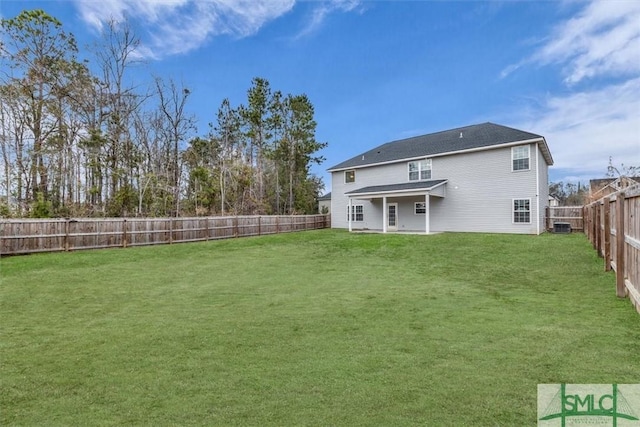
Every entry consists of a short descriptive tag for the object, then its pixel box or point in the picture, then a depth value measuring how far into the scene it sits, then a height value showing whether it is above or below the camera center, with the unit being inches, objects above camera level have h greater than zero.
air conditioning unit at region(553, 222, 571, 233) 632.4 -16.6
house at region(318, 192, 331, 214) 1252.3 +61.0
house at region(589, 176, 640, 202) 709.3 +82.2
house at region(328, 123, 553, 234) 647.1 +80.7
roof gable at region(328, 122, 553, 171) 690.8 +177.0
